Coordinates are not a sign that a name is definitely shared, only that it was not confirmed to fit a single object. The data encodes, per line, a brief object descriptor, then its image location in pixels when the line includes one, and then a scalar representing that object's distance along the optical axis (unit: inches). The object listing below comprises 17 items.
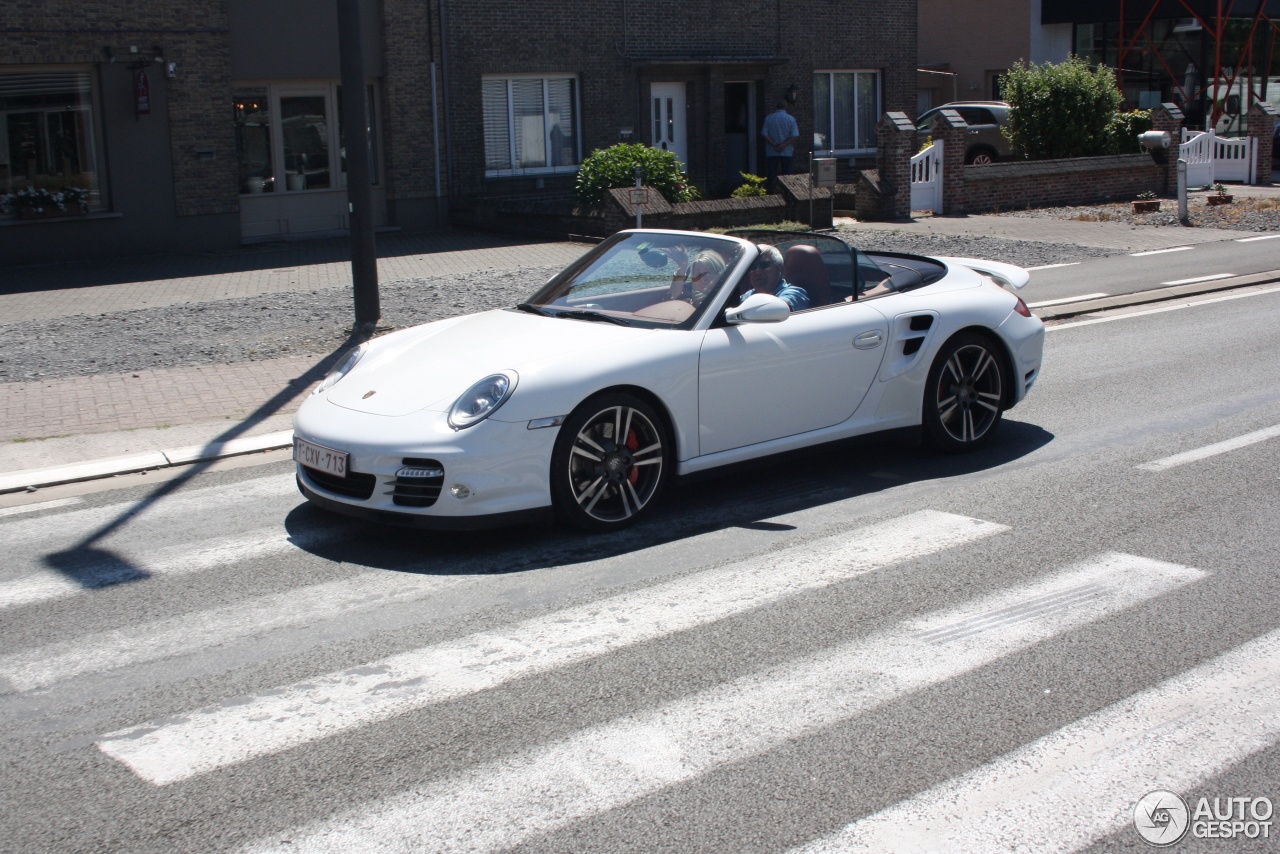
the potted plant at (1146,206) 940.0
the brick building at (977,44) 1489.9
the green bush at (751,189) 859.4
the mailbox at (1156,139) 1047.6
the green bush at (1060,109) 1045.8
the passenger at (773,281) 271.3
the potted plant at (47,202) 764.0
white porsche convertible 233.1
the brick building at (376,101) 775.7
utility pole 478.0
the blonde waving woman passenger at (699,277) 267.0
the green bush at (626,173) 807.7
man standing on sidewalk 1004.6
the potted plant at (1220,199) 971.9
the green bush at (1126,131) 1075.9
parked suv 1200.8
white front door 1048.2
